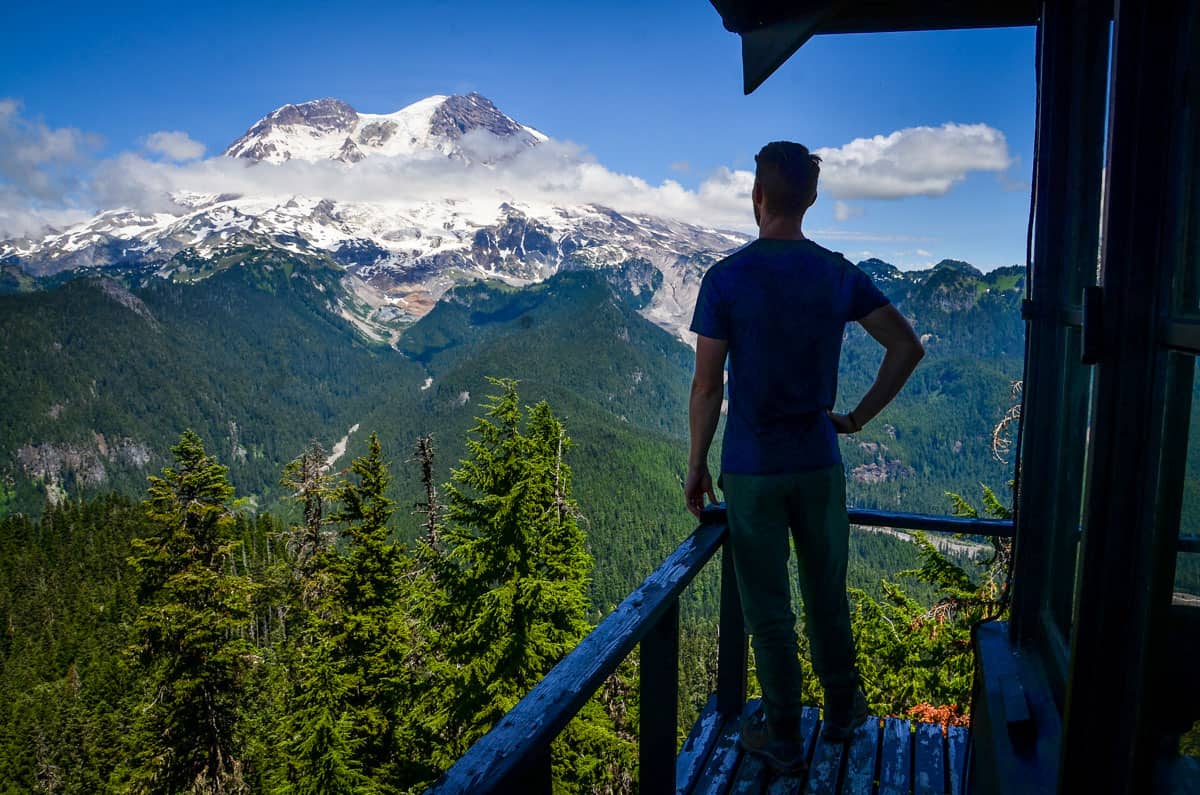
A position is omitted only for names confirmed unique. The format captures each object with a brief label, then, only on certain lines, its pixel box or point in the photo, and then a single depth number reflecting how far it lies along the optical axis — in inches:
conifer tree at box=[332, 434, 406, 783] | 570.3
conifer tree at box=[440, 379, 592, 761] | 424.8
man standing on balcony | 96.2
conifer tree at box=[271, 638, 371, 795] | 523.5
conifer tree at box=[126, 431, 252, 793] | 537.3
